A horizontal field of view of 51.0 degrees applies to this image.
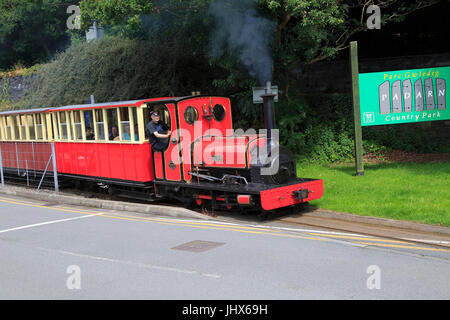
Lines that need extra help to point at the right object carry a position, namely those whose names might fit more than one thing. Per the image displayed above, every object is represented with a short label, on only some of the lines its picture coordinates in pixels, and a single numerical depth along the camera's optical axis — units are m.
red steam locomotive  9.27
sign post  12.09
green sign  12.09
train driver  10.40
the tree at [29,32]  34.41
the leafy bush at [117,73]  19.50
